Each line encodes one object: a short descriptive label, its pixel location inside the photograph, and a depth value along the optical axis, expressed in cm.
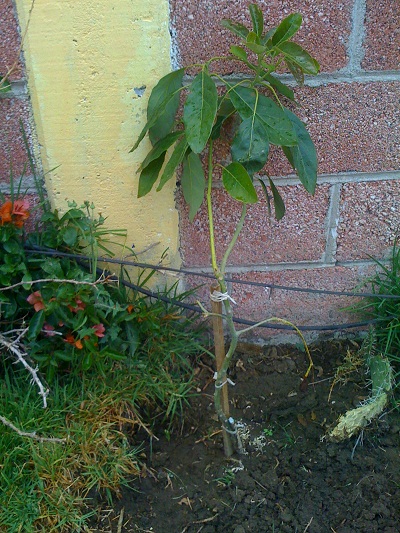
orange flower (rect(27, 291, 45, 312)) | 152
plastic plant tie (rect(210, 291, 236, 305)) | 130
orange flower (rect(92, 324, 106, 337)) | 157
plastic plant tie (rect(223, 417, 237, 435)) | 151
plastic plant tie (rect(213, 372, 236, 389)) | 144
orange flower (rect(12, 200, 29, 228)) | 153
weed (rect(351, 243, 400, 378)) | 174
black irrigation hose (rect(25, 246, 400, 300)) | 159
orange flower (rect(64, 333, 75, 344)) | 157
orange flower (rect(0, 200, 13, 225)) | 153
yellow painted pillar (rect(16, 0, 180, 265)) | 145
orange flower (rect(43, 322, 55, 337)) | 157
